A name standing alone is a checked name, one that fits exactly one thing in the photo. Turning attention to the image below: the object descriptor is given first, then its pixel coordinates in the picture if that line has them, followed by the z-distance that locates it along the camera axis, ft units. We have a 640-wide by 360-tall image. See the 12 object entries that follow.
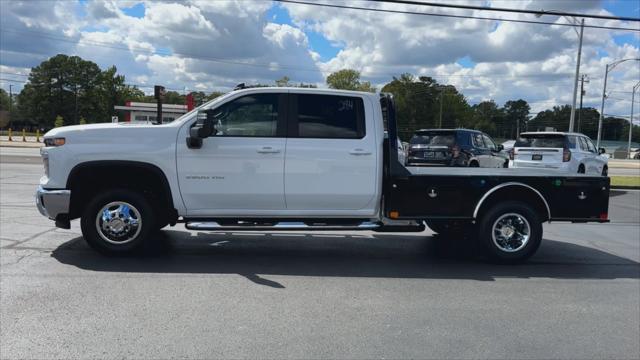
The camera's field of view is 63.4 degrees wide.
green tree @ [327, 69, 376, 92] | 299.79
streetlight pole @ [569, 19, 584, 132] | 98.86
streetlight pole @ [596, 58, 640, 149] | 151.94
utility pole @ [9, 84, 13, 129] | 358.23
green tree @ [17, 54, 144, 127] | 314.14
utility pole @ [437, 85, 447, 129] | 284.49
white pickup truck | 20.51
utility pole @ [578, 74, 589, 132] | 206.65
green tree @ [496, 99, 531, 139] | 401.70
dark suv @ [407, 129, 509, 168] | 53.62
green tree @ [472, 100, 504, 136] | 380.37
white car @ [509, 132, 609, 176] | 51.70
